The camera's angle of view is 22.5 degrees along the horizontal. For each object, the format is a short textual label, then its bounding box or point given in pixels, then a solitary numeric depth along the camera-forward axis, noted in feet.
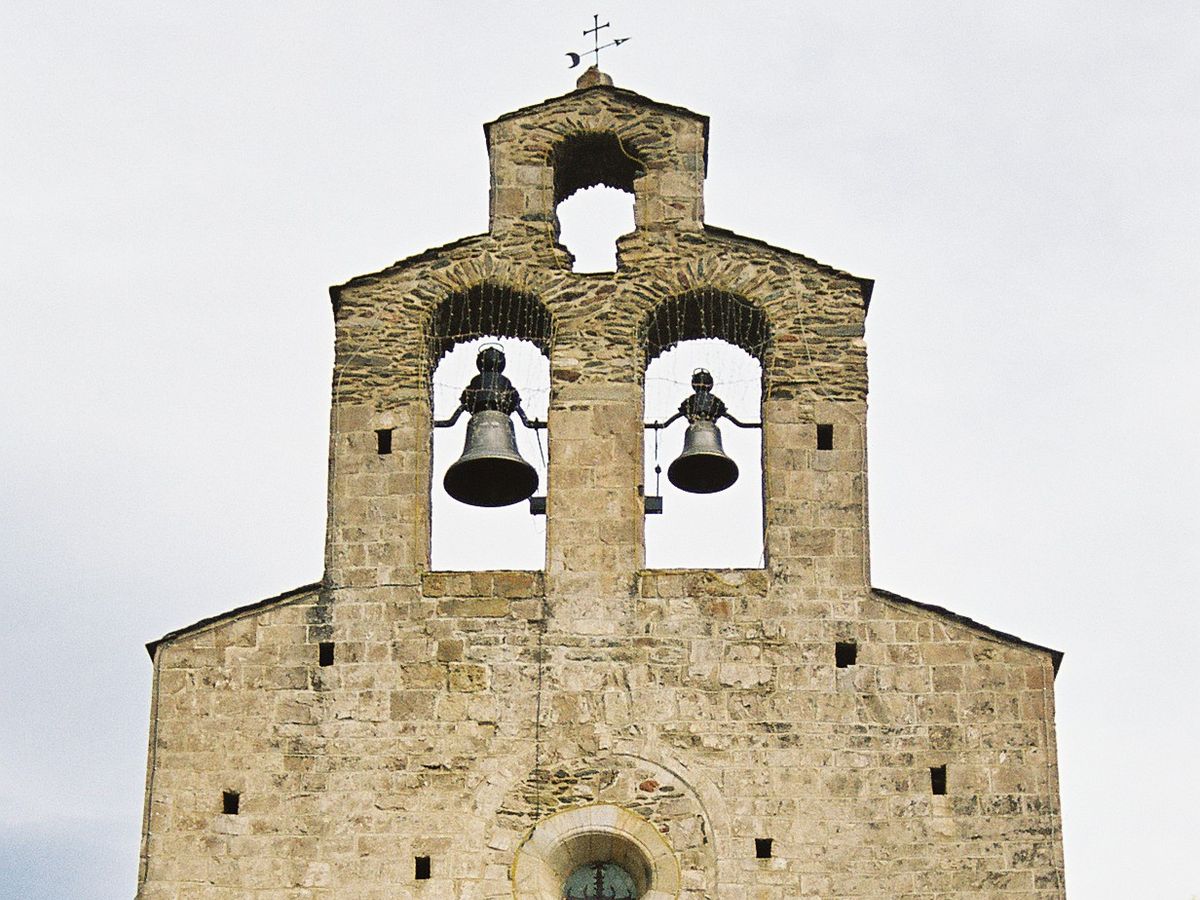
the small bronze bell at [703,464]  76.38
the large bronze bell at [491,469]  75.20
